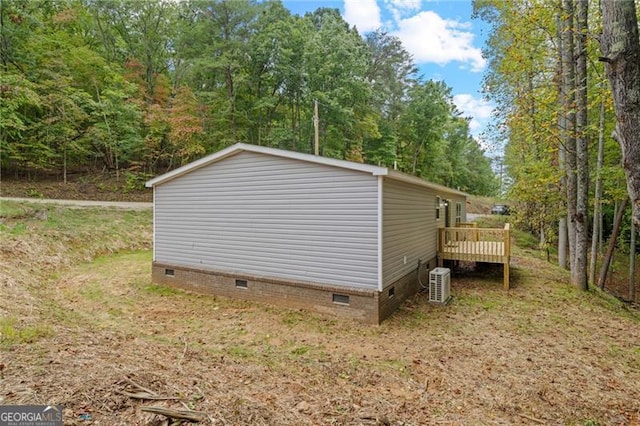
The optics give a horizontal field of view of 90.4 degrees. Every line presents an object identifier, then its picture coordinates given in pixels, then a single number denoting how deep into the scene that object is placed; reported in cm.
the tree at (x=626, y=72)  311
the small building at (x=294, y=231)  625
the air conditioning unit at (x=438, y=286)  727
